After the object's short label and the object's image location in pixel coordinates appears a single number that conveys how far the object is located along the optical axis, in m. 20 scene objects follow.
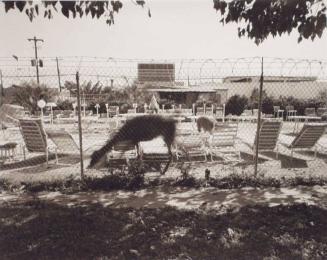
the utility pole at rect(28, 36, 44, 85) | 27.68
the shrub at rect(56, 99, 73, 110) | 22.98
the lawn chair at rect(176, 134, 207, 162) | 7.65
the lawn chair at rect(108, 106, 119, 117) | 17.33
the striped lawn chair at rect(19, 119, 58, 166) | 7.18
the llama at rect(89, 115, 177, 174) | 7.57
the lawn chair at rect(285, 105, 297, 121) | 17.58
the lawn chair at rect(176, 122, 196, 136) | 11.52
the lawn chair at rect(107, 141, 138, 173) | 7.32
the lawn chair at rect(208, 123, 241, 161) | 7.73
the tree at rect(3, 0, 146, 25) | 3.83
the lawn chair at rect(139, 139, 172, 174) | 6.69
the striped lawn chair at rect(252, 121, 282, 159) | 7.38
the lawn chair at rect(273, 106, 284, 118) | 17.66
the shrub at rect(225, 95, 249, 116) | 20.86
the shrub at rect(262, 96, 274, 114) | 21.16
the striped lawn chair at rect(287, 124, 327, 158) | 7.33
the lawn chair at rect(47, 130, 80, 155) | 7.14
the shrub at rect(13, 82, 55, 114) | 19.33
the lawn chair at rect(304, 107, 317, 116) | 16.22
